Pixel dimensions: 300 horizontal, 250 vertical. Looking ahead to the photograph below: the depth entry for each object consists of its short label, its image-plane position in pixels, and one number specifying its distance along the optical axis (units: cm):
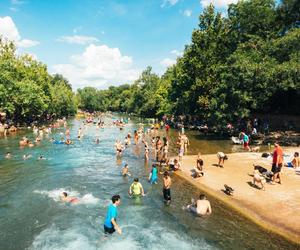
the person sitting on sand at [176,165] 2684
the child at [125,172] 2652
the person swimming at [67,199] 2017
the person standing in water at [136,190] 2050
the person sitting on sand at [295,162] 2502
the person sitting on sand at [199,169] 2417
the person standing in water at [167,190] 1913
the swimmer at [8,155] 3468
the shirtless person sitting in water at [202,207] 1720
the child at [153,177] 2366
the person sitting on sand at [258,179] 2034
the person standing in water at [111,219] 1313
